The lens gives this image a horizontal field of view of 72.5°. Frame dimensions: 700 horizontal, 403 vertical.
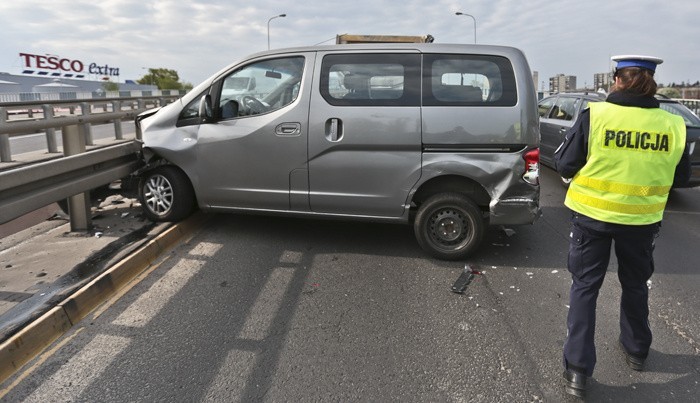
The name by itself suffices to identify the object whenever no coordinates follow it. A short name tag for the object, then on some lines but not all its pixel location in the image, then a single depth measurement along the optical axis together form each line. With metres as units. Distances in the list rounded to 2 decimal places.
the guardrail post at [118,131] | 12.63
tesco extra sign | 73.75
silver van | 4.38
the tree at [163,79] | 90.81
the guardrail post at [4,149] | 8.74
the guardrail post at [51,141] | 9.71
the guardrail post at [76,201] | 4.98
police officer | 2.55
